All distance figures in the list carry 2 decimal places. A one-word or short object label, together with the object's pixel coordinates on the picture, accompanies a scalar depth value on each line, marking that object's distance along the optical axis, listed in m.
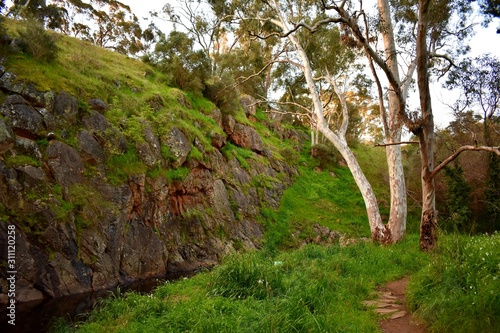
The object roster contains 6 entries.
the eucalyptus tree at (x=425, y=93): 7.40
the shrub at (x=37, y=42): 11.53
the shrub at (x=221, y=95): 19.44
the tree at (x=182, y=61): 18.70
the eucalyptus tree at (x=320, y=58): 11.51
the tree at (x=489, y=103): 10.33
